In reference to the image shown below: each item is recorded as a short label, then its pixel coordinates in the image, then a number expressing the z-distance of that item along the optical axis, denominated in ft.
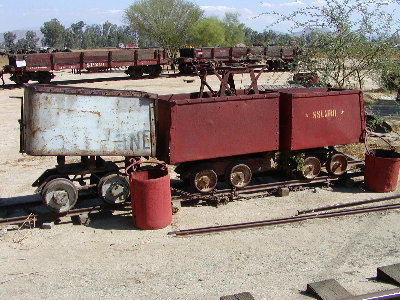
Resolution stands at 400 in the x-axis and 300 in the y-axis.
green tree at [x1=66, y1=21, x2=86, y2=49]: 332.80
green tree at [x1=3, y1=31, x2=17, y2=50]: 326.65
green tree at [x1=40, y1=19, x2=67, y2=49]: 333.42
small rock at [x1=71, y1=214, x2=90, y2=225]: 25.03
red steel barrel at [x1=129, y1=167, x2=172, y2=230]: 23.88
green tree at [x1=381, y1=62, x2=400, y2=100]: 41.91
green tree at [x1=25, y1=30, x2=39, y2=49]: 334.54
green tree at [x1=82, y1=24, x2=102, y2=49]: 337.31
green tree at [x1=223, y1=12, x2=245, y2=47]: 230.27
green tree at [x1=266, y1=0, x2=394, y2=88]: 41.60
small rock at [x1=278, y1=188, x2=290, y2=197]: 29.07
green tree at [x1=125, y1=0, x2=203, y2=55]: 179.93
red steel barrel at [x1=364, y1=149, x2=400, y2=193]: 29.25
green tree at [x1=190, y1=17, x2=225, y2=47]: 188.75
